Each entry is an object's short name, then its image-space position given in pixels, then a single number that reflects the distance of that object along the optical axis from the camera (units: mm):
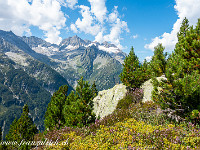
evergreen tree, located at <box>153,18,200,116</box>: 8234
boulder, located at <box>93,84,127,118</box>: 25300
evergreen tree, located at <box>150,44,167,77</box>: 20766
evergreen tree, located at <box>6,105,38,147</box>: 23109
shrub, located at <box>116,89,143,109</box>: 20516
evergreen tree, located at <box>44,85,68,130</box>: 27219
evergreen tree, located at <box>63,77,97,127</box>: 18812
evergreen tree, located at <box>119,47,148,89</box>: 22673
